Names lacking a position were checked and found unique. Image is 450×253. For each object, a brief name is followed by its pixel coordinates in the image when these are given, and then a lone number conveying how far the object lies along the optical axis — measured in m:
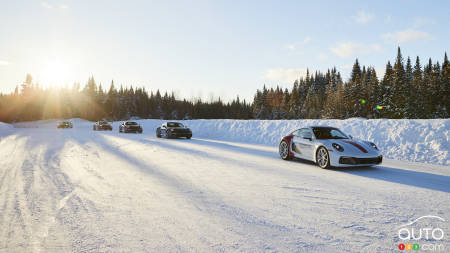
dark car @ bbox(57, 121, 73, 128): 44.69
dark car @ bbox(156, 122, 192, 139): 20.62
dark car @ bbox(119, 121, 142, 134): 29.47
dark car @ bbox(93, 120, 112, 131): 36.47
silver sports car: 7.93
